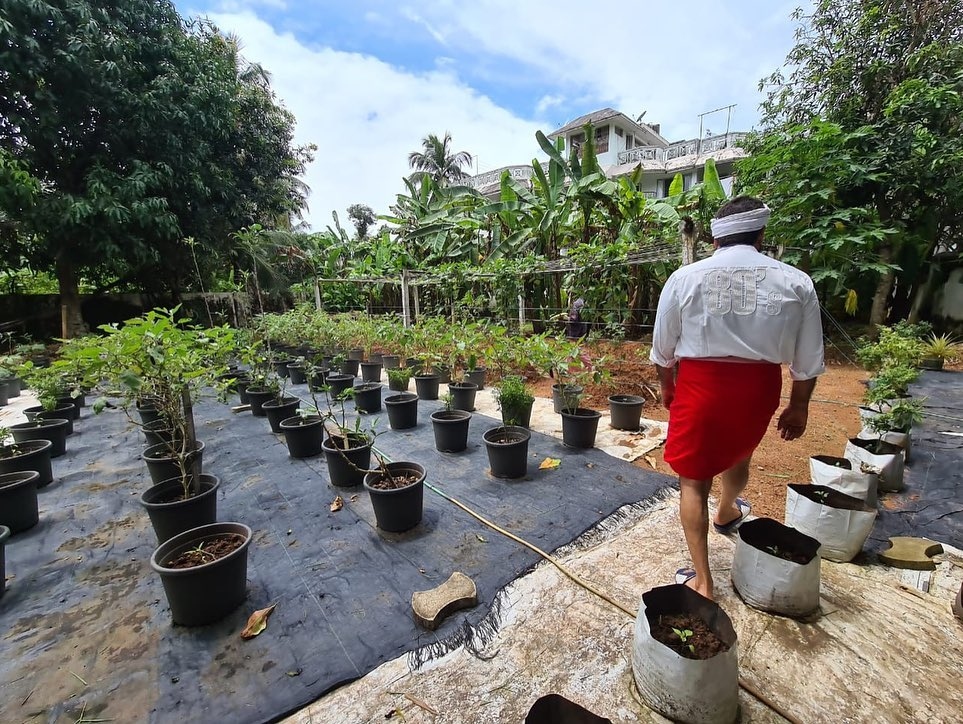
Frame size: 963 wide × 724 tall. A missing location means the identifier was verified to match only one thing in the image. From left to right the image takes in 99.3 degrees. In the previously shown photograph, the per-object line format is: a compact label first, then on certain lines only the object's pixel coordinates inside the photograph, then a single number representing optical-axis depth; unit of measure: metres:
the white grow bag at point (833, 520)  1.92
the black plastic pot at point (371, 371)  6.30
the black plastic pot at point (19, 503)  2.42
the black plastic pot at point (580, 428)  3.42
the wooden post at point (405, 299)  8.45
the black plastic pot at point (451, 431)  3.50
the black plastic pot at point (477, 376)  5.49
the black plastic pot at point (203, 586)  1.69
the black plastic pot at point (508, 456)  2.97
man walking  1.53
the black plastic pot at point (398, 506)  2.34
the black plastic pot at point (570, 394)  3.55
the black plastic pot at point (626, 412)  3.85
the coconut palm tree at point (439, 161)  23.30
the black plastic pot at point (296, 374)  6.17
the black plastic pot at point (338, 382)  5.17
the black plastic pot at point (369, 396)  4.67
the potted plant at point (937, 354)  5.59
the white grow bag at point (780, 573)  1.64
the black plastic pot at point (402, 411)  4.14
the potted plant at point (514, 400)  3.57
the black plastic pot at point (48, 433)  3.73
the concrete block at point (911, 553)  1.90
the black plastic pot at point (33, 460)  2.96
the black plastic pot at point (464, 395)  4.64
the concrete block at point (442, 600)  1.71
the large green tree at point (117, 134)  7.41
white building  17.05
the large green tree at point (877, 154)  6.23
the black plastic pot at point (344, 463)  2.87
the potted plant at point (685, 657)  1.24
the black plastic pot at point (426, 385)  5.25
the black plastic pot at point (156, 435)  3.61
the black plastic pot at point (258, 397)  4.57
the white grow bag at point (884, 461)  2.51
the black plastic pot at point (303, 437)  3.43
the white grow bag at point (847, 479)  2.16
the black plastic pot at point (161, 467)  2.92
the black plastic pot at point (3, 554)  1.97
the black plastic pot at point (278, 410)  4.08
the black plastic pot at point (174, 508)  2.24
